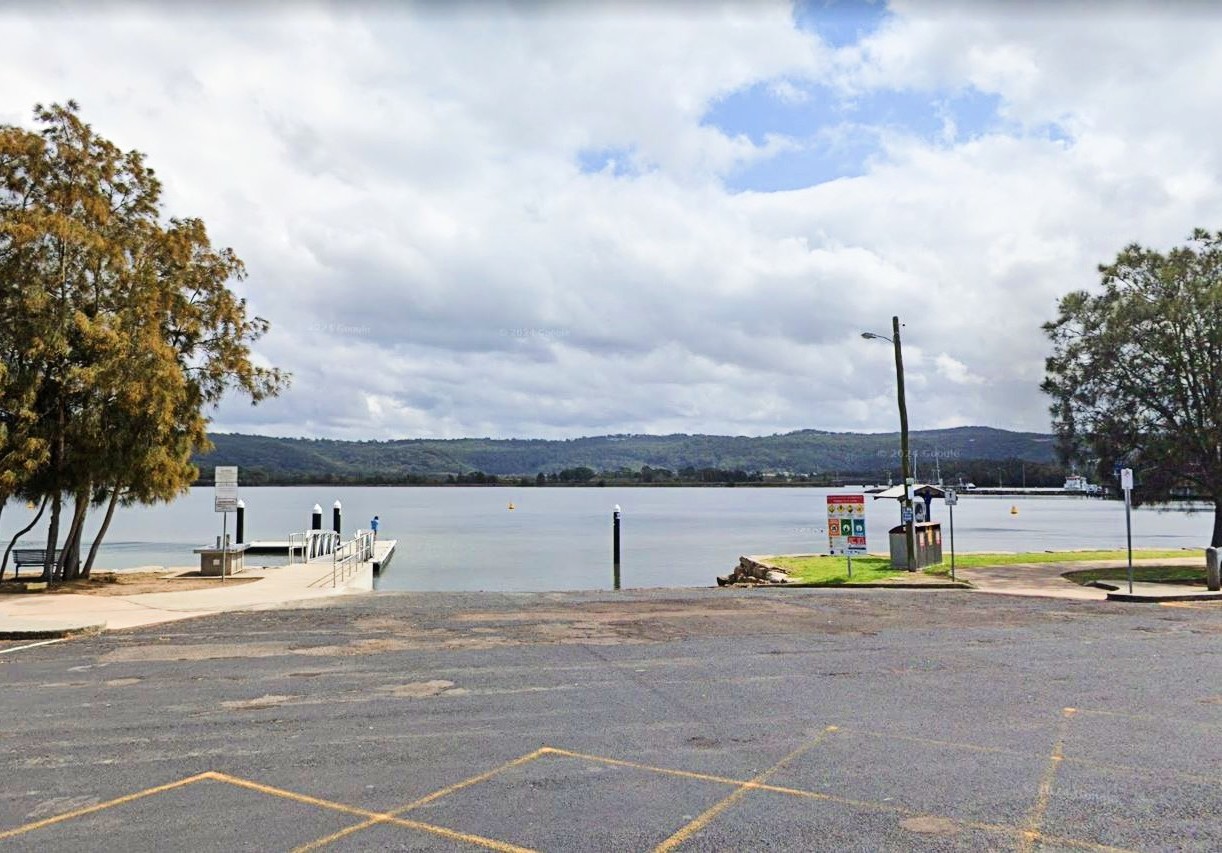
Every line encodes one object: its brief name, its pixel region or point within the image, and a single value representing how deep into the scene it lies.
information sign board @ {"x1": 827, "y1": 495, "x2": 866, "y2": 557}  25.89
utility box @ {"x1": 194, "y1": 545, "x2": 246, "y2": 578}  27.30
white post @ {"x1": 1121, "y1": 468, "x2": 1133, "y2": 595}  20.48
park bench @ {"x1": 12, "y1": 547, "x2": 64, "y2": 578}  25.84
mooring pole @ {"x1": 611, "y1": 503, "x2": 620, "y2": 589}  39.50
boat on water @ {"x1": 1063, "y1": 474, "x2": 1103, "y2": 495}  187.18
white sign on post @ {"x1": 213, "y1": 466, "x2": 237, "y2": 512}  23.58
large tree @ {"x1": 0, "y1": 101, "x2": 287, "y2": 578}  20.81
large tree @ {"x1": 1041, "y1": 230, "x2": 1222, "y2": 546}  25.61
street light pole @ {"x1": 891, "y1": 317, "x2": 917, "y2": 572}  26.19
